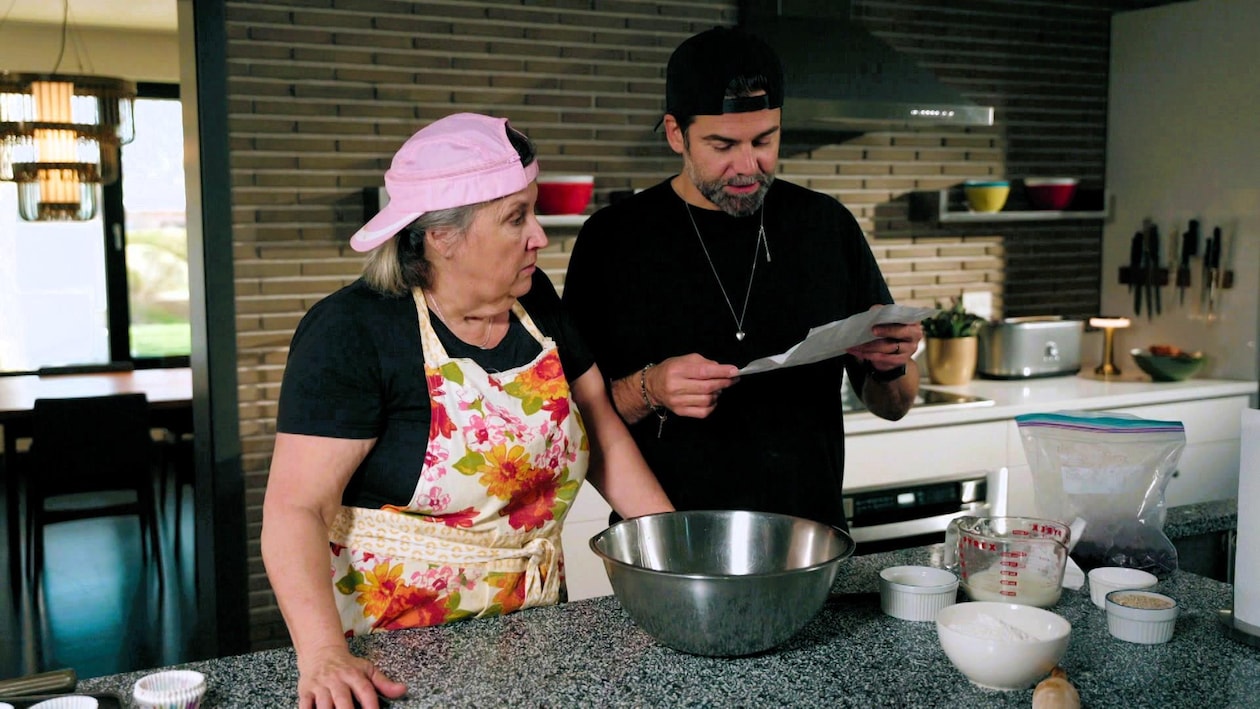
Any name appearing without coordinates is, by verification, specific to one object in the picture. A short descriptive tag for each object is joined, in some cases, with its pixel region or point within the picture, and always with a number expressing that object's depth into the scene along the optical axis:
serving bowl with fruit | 4.14
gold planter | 4.06
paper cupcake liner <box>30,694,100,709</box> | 1.22
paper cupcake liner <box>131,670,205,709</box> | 1.25
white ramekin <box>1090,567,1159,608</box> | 1.66
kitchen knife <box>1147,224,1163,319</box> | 4.48
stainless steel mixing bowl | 1.35
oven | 3.44
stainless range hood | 3.40
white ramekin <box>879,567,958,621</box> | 1.59
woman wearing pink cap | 1.55
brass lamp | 4.39
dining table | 4.56
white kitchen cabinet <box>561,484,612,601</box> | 3.27
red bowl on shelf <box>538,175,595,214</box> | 3.46
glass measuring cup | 1.62
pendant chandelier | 4.80
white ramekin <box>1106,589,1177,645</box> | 1.50
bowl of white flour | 1.33
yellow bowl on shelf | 4.23
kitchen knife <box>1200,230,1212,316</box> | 4.26
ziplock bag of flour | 1.77
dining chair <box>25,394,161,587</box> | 4.36
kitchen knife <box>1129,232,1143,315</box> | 4.54
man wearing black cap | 2.14
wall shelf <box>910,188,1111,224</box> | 4.20
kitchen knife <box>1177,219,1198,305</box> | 4.29
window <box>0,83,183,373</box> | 7.11
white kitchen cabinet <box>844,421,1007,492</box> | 3.46
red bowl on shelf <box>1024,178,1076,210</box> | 4.36
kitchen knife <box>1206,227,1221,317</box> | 4.23
